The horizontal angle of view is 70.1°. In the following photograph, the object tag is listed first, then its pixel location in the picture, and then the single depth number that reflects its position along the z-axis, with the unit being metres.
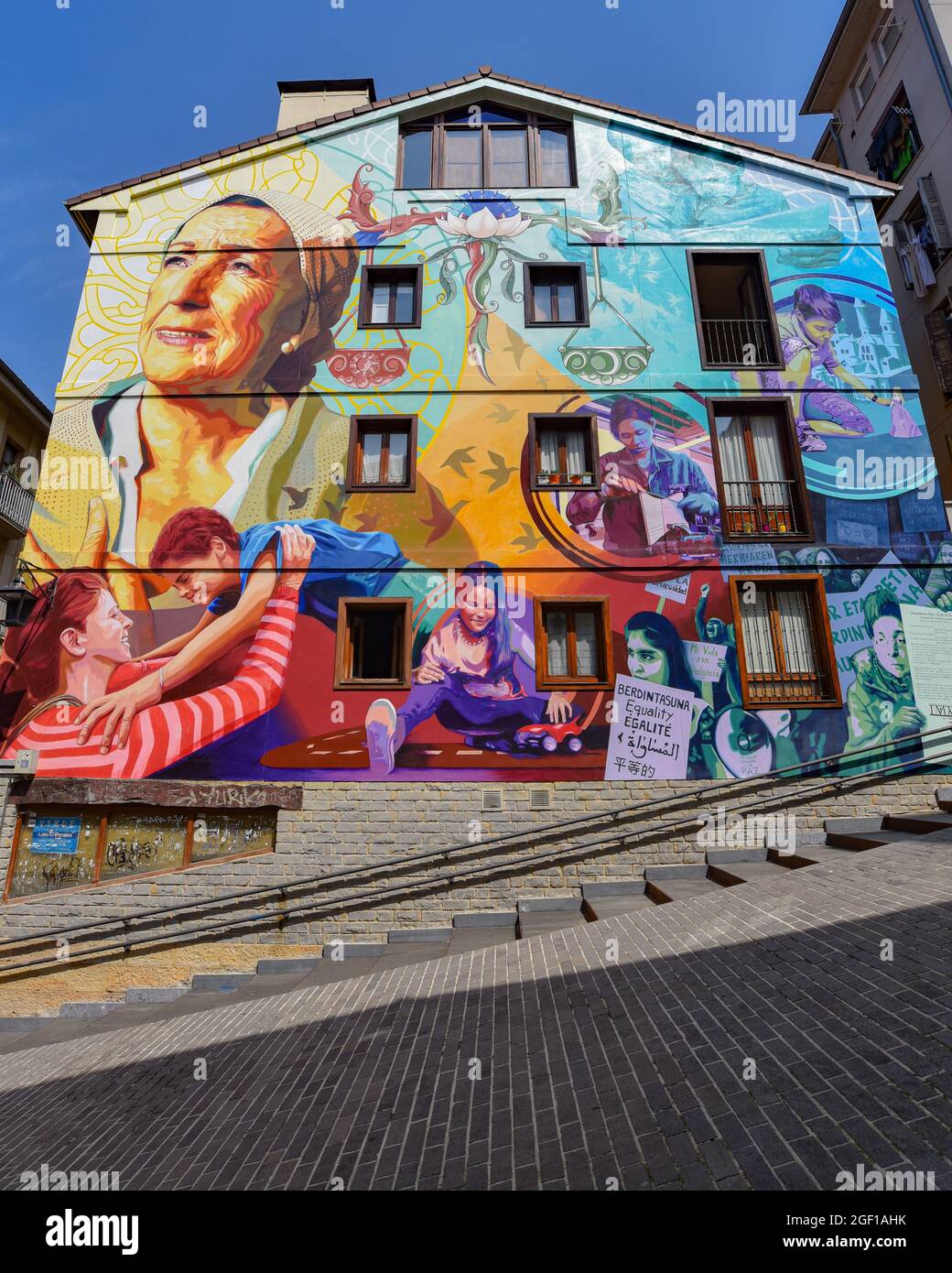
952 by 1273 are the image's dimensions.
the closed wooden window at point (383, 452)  11.58
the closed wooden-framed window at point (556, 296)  12.41
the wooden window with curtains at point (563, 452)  11.52
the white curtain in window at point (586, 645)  10.70
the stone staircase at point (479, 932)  7.59
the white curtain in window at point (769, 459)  11.67
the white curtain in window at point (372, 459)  11.73
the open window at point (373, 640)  10.64
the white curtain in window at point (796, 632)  10.73
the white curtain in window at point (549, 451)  11.73
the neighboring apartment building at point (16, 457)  17.90
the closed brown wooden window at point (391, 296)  12.60
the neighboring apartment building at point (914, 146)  15.57
